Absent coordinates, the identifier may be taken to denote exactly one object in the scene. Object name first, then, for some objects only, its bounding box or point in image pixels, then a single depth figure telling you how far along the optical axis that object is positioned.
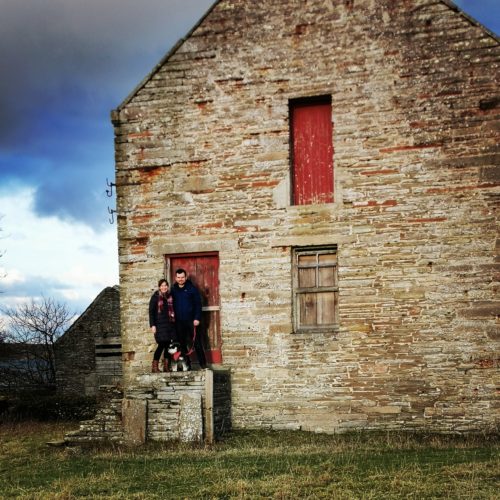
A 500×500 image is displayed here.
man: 13.61
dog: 13.07
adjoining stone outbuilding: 23.89
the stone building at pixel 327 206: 12.84
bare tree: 26.70
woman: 13.51
